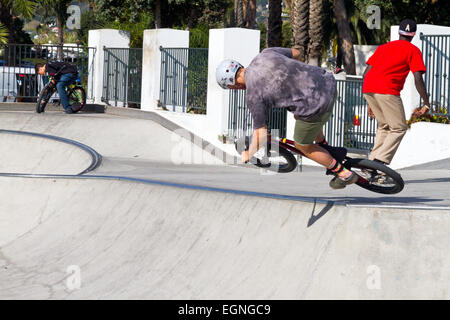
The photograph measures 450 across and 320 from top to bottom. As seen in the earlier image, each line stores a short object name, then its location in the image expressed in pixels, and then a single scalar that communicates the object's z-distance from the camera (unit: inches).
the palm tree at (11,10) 1078.4
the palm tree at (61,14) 1883.1
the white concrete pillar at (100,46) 818.2
